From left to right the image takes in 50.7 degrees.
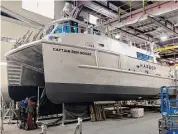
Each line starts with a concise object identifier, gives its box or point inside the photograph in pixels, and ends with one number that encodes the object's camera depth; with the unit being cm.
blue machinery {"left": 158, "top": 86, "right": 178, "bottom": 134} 328
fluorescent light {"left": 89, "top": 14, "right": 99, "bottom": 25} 1067
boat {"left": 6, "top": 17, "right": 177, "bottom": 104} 491
